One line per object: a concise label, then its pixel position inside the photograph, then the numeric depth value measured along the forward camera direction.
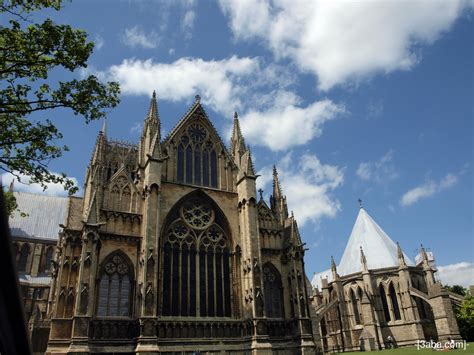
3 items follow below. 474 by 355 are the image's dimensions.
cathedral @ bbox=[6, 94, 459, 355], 22.73
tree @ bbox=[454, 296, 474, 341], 45.69
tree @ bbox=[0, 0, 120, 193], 13.44
